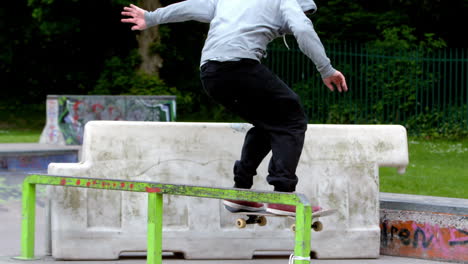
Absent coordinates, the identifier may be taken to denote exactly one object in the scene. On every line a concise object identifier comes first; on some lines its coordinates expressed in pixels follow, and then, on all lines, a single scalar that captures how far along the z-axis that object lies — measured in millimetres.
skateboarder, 8418
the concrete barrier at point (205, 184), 10061
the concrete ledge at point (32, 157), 19620
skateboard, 8249
